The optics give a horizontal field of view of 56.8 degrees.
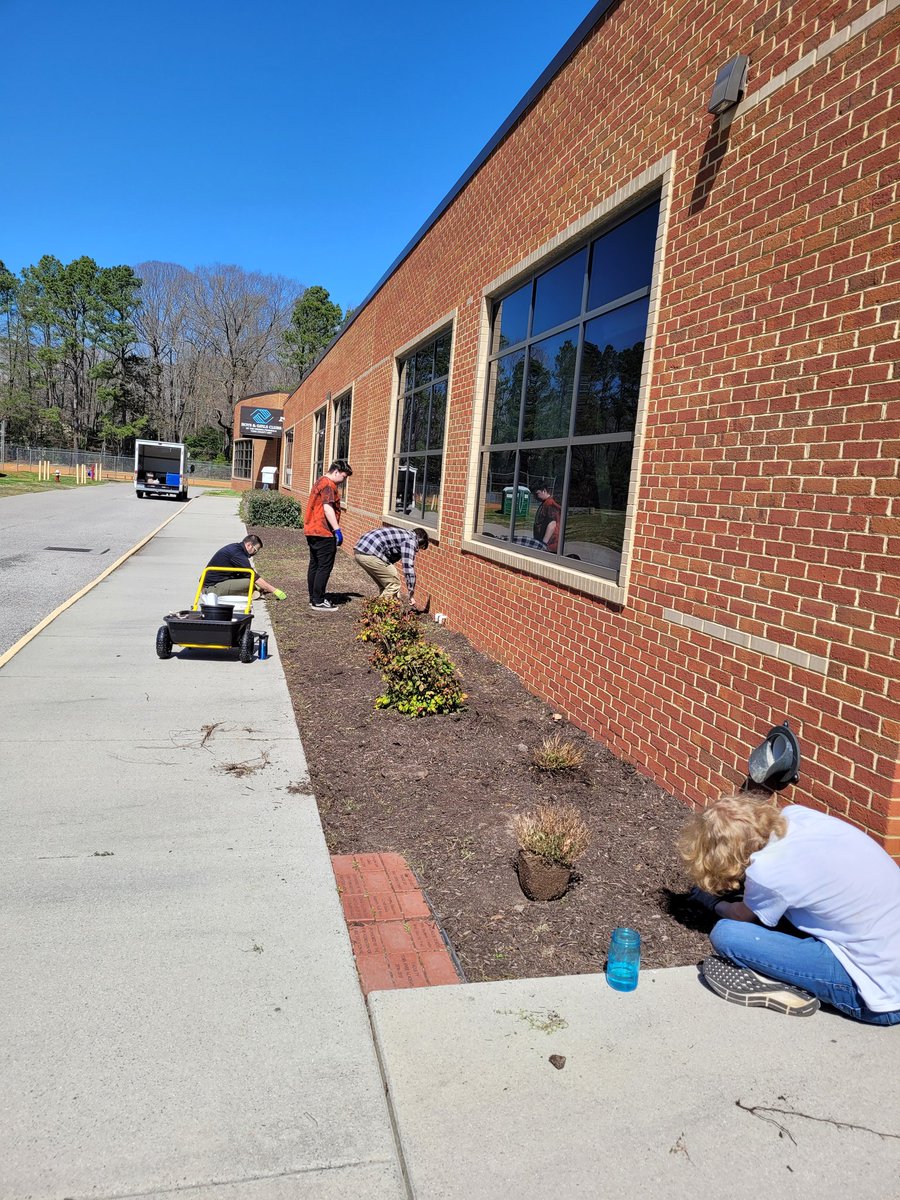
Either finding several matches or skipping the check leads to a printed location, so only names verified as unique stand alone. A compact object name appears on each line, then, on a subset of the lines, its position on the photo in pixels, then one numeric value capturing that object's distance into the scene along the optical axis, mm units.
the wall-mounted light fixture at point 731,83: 4383
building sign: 46625
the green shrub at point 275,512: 24078
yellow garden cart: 7520
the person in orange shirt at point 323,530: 10391
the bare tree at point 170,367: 77125
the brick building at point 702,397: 3467
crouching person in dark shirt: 8188
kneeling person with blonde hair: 2723
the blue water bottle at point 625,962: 2951
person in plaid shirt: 10055
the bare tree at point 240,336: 76250
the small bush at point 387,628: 7145
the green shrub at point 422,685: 6207
